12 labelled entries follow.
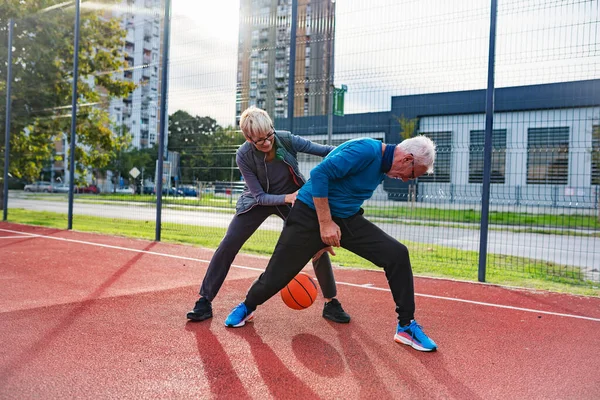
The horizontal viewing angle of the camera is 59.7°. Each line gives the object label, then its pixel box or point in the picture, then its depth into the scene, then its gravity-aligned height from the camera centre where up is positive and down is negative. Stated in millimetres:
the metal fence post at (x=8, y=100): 14680 +2260
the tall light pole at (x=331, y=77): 8055 +1796
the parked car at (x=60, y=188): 51938 -662
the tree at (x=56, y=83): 16438 +3366
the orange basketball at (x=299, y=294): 4316 -856
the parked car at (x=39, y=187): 56344 -647
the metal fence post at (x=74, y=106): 11977 +1755
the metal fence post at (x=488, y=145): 6547 +667
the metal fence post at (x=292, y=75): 8328 +1848
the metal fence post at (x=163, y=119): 9969 +1278
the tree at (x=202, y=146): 9203 +755
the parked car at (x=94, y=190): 23641 -337
